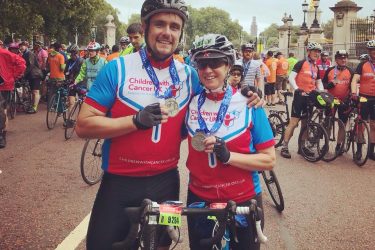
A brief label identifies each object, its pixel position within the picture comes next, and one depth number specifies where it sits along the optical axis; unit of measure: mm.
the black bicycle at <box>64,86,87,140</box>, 9164
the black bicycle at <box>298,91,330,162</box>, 7687
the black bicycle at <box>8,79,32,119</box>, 11828
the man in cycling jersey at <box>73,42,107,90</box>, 9242
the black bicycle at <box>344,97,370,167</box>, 7670
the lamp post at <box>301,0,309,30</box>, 31119
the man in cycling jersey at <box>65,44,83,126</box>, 10766
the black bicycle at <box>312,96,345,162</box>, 8094
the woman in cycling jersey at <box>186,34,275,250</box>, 2410
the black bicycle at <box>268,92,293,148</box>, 9039
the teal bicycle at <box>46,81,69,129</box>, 9969
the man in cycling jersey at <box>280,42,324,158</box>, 8109
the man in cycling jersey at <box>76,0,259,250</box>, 2320
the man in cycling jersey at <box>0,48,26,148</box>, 9211
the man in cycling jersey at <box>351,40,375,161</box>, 7871
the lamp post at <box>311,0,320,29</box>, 29638
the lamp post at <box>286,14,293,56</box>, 38812
